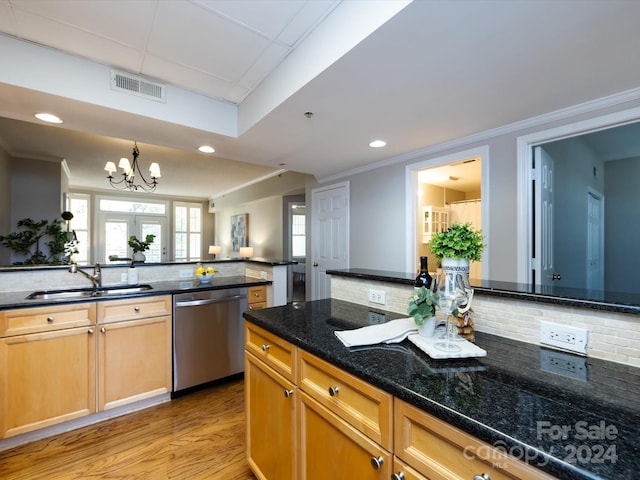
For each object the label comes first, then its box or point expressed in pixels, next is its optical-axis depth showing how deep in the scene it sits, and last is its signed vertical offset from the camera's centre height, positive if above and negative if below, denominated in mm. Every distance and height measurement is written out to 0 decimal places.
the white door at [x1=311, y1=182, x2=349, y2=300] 4148 +111
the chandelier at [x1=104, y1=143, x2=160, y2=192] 3574 +926
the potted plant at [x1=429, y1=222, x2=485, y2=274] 1231 -23
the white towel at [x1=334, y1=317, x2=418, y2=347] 1123 -375
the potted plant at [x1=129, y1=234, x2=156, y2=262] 2857 -64
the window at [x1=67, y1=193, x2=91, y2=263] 7207 +528
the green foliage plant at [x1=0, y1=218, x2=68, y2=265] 3865 +22
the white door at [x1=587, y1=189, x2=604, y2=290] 3668 +5
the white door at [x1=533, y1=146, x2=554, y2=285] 2451 +188
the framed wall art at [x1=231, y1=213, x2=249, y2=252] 7121 +255
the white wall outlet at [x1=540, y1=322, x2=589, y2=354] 986 -334
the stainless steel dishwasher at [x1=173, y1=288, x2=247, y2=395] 2475 -837
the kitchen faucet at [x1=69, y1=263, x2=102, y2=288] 2427 -285
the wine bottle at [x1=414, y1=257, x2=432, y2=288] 1356 -171
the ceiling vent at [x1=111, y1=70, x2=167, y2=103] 2090 +1143
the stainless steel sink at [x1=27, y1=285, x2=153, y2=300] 2221 -411
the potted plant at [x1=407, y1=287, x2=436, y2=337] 1113 -265
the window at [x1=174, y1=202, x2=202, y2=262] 8594 +312
